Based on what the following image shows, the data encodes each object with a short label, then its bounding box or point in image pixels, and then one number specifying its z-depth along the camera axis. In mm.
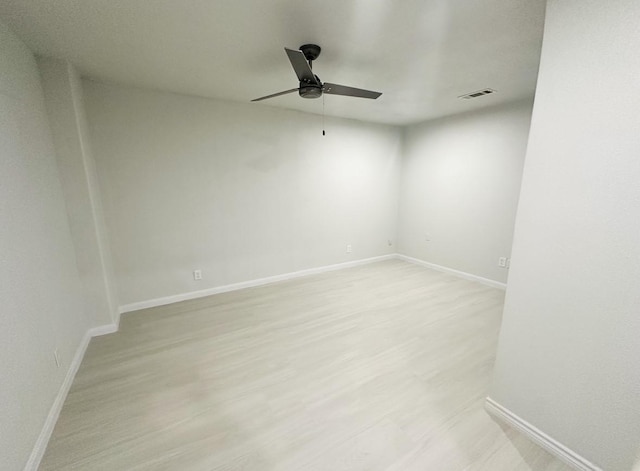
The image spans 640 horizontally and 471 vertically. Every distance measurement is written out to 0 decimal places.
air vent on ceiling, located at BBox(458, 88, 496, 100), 2996
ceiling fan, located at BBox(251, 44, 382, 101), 1784
